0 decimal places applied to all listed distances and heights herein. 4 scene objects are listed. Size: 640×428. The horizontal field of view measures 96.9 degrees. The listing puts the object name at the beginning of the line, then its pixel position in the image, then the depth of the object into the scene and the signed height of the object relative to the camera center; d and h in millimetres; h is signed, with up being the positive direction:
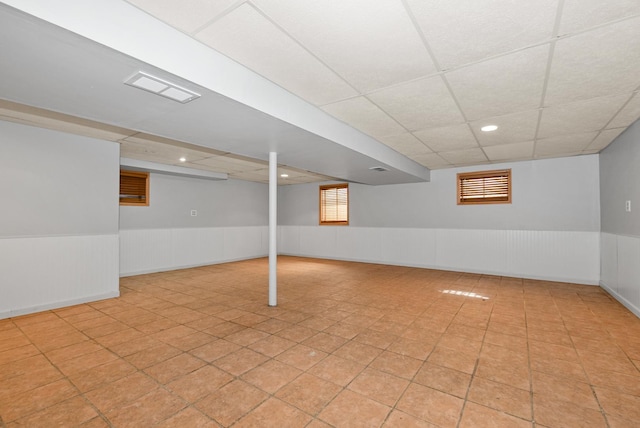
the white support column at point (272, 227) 4395 -141
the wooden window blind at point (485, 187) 6660 +755
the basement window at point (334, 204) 9344 +478
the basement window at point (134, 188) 6812 +756
